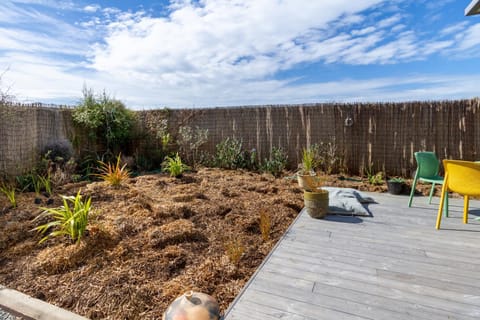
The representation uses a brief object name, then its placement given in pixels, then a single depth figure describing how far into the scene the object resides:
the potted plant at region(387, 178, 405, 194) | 3.90
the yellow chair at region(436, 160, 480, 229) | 2.35
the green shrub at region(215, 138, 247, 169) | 6.14
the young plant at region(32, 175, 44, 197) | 3.87
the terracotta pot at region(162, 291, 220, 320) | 1.24
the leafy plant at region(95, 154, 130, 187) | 4.17
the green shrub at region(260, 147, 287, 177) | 5.66
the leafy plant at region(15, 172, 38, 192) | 4.28
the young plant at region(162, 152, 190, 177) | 4.92
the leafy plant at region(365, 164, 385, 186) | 4.55
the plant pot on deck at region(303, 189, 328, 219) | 2.87
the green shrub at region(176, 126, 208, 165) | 6.61
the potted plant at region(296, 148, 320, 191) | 4.05
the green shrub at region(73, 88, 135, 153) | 6.02
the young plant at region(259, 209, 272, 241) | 2.41
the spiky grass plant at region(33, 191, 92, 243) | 2.21
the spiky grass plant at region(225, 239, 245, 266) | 1.98
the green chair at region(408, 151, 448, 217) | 3.25
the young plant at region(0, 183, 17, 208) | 3.32
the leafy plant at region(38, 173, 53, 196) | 3.78
